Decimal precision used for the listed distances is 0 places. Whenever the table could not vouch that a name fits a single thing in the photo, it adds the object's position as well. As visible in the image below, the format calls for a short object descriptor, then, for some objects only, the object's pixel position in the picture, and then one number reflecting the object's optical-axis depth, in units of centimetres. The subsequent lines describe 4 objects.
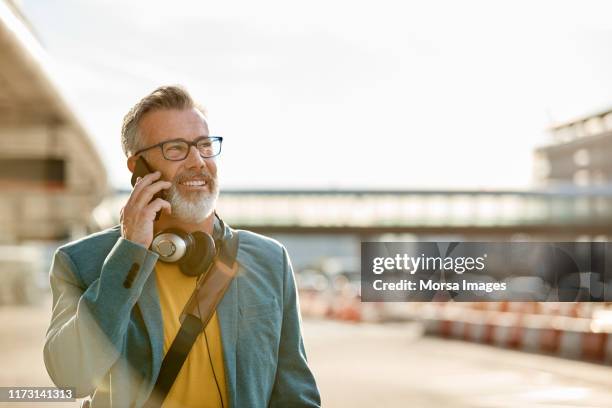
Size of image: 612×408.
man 277
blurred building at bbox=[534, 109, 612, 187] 9612
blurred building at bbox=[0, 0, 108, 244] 1605
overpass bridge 5741
